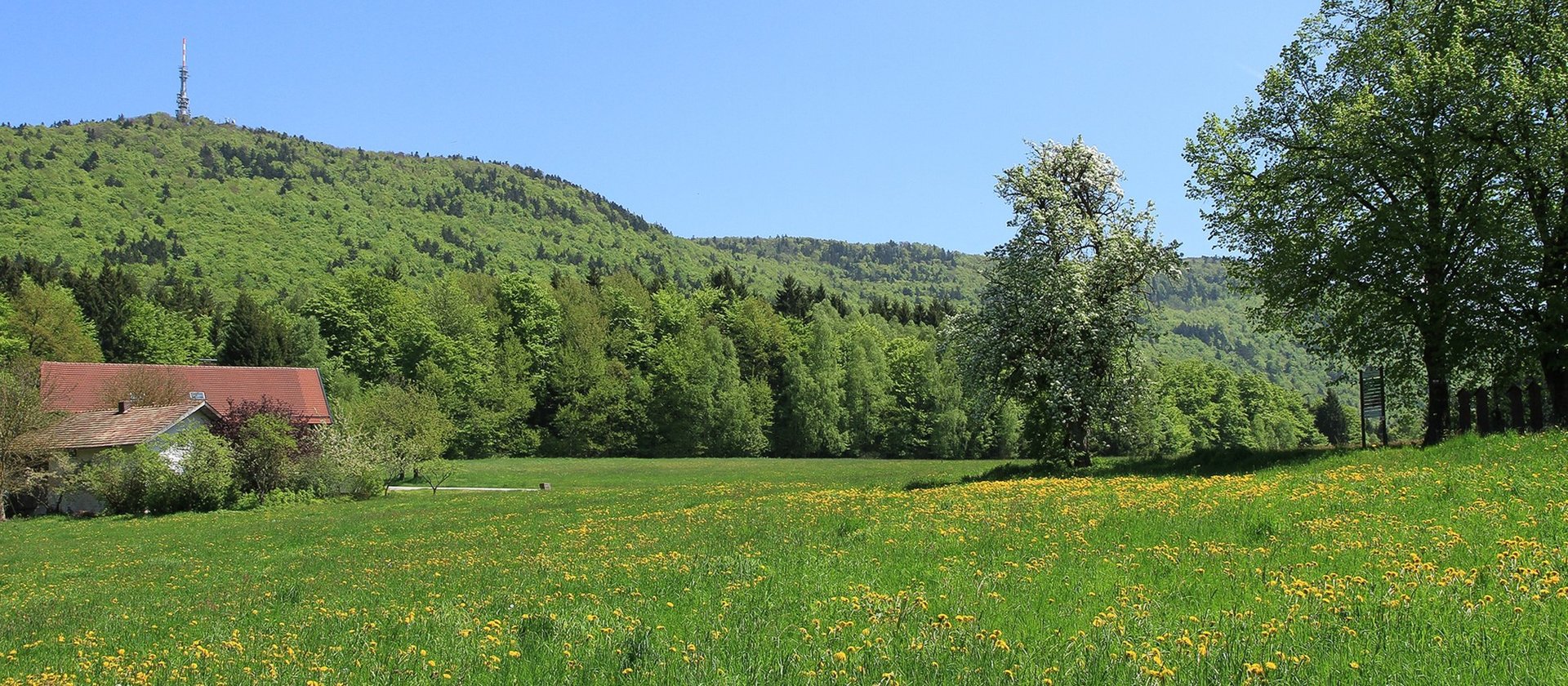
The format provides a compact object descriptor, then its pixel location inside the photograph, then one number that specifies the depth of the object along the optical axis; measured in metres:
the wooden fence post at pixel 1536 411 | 24.47
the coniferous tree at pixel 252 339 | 97.12
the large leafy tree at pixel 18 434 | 48.38
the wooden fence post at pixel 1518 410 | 32.53
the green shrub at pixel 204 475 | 47.00
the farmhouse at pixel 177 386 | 62.91
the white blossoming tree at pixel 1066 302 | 30.33
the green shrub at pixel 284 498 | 48.16
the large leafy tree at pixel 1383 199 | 24.05
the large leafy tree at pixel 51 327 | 85.31
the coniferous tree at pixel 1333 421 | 145.62
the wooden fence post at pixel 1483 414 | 26.17
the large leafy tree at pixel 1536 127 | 23.14
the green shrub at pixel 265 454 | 48.84
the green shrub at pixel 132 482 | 47.19
